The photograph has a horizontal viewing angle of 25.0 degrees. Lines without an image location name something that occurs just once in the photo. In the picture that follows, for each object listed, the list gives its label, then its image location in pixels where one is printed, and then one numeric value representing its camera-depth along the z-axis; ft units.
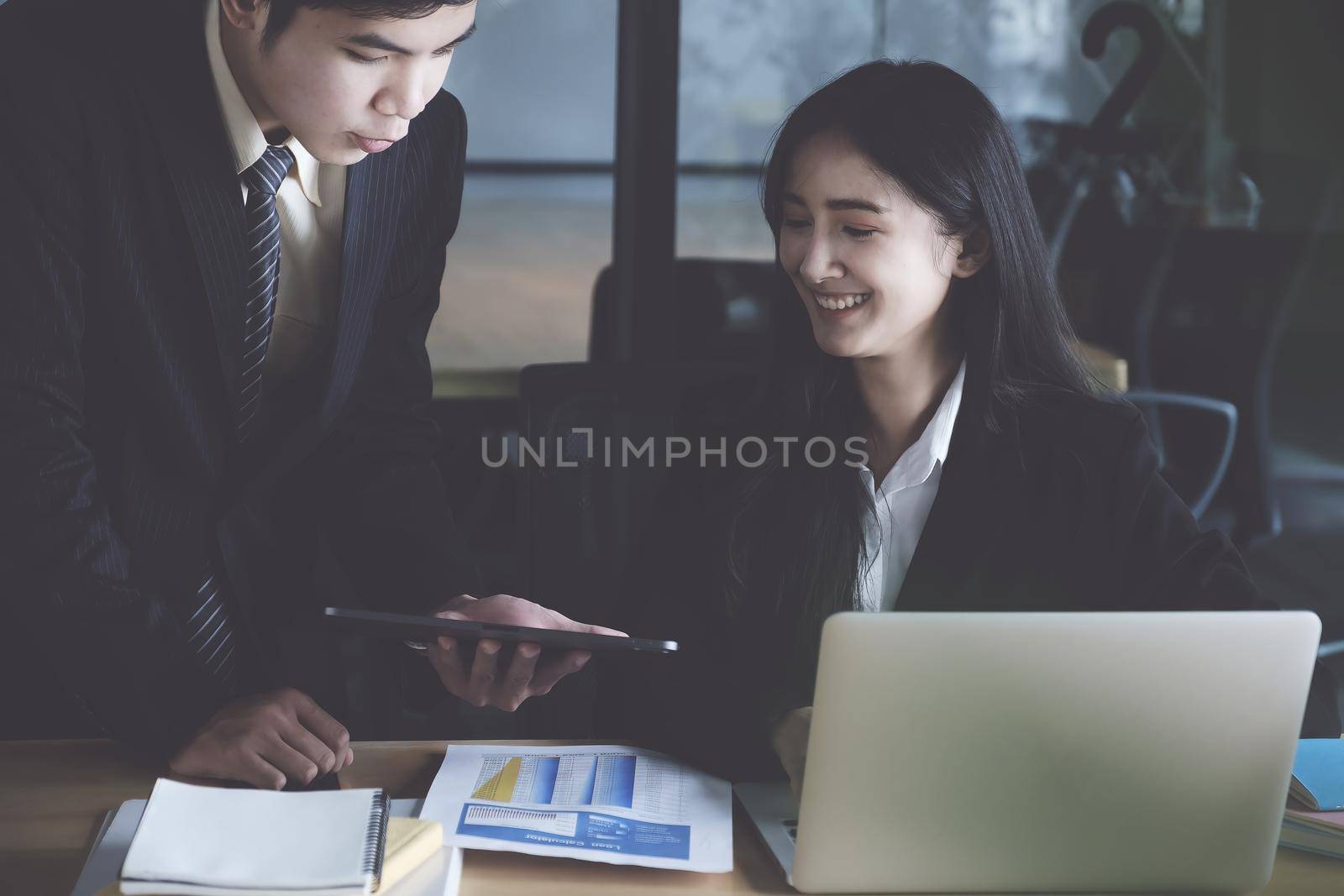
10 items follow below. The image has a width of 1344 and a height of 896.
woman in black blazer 7.74
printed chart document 6.58
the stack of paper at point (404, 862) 6.30
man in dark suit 7.05
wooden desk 6.51
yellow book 6.27
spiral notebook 6.11
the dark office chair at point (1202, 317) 12.16
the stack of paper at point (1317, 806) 6.65
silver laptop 6.12
